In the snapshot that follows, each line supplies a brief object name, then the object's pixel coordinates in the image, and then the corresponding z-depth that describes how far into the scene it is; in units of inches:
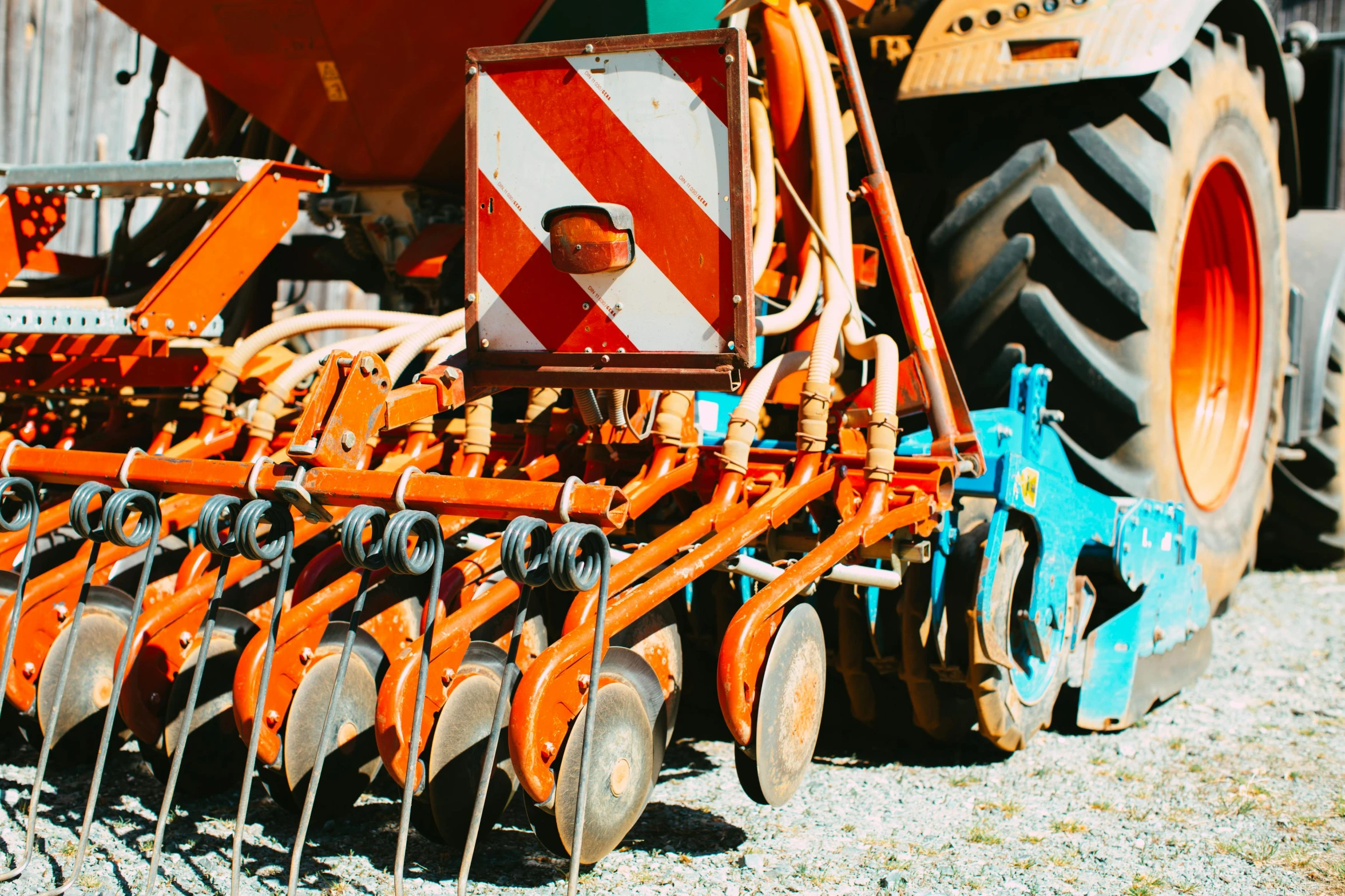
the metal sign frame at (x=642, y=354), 80.1
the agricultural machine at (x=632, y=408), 78.2
